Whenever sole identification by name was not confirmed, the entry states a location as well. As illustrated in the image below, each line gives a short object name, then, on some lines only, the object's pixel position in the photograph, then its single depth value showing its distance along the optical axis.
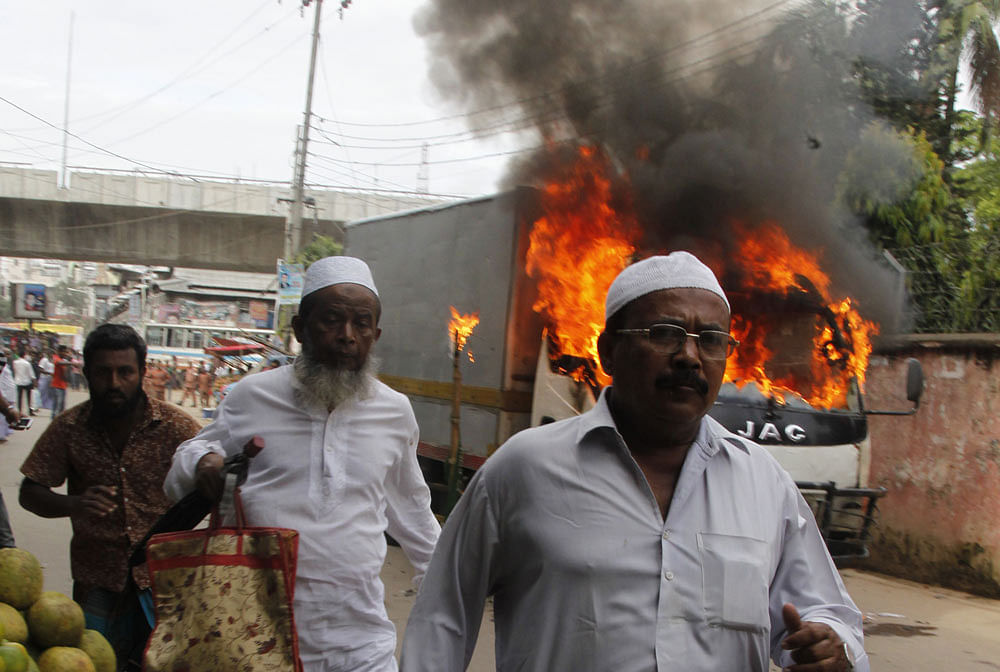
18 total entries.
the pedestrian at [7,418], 4.12
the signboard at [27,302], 28.33
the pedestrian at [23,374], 21.39
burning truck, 7.63
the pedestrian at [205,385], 34.19
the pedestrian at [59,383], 20.67
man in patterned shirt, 3.41
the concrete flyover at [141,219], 26.22
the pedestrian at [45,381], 24.95
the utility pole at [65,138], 26.36
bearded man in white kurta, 2.94
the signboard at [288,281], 18.77
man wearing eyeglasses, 1.85
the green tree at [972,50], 13.81
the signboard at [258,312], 50.19
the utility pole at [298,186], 23.66
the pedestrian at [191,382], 35.44
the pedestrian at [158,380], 26.40
